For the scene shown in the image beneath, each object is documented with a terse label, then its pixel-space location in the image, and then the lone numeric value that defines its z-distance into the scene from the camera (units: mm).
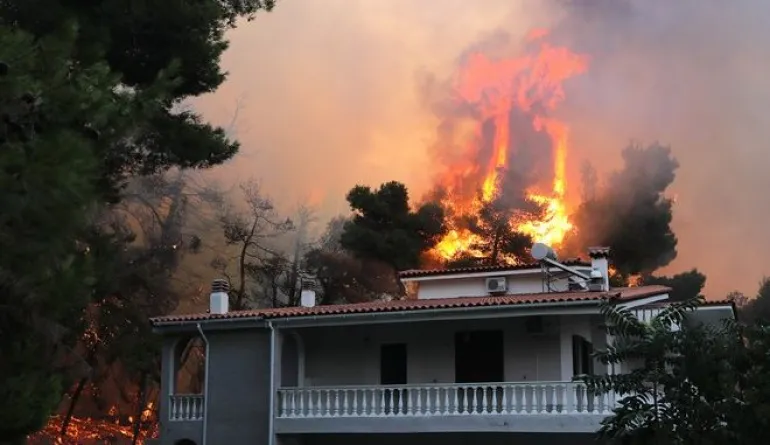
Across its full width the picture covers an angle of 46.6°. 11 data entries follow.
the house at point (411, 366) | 17750
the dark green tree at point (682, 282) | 42562
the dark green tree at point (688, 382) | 9203
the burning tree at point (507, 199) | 46312
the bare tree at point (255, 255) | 43562
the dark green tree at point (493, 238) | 45188
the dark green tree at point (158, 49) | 13305
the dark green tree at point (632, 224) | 45406
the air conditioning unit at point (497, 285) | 22156
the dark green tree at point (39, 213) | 7555
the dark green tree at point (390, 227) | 42031
